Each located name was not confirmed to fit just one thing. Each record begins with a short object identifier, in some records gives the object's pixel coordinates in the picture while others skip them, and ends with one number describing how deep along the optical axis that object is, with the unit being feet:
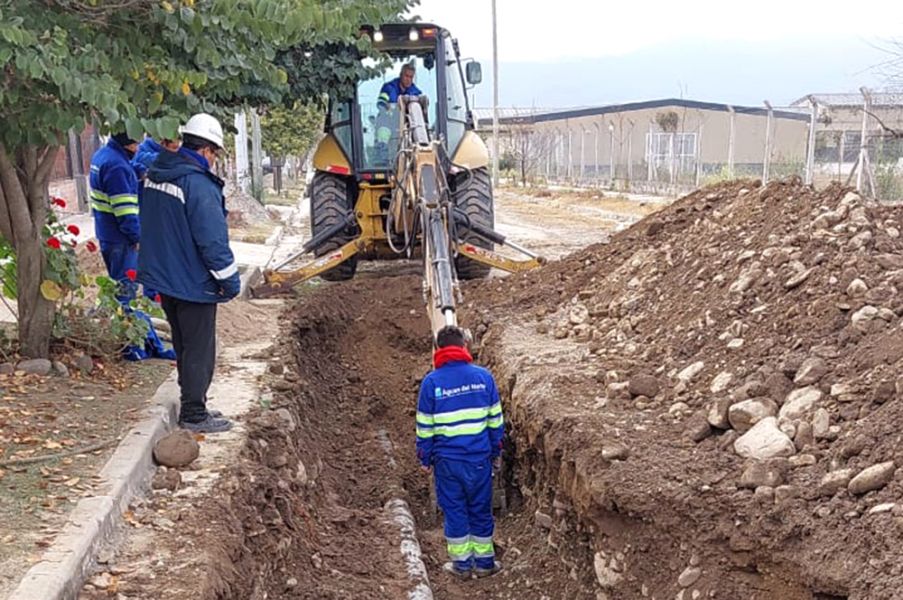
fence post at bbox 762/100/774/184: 56.35
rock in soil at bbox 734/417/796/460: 13.25
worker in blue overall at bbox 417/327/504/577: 17.63
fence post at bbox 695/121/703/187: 73.72
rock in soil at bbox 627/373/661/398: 17.22
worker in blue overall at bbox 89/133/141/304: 20.95
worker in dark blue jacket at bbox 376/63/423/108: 30.40
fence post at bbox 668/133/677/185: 79.45
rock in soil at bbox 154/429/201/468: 15.44
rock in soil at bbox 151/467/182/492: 14.67
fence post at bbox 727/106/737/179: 66.33
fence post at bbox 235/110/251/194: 71.74
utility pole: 111.07
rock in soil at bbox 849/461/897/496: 11.42
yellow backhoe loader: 32.04
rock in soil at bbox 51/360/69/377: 18.60
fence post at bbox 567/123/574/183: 118.21
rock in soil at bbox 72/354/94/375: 18.99
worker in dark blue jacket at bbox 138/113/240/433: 16.29
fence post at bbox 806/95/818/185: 49.36
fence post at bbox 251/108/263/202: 76.43
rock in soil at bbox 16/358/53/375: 18.19
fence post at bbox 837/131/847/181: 51.87
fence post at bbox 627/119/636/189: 96.27
